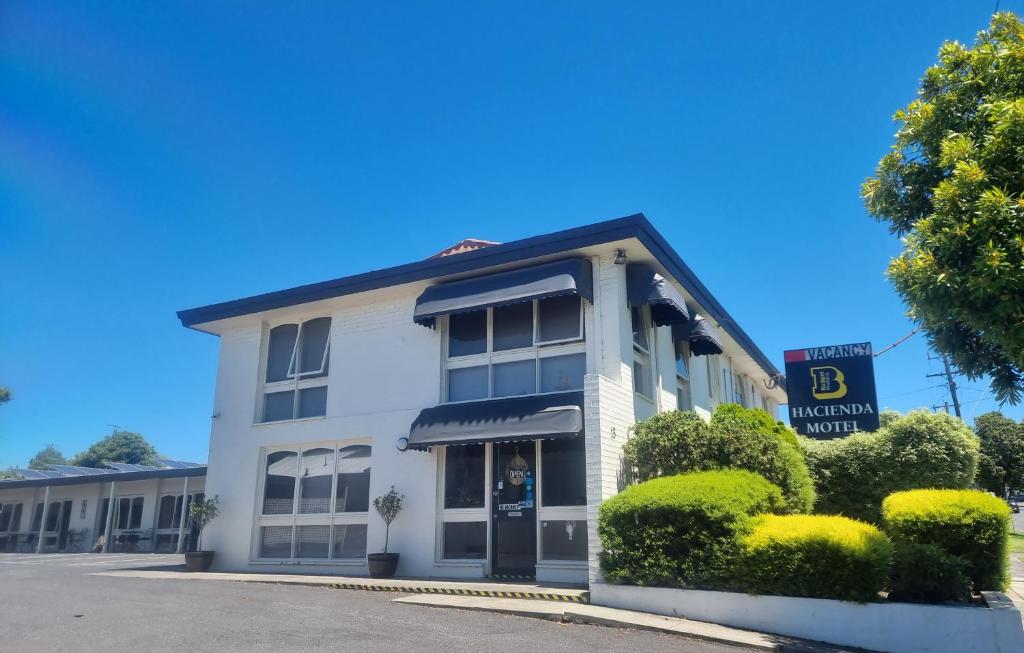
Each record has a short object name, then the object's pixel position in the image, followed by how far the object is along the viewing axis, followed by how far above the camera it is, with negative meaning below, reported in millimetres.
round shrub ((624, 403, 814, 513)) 10398 +835
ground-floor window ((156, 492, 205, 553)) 24234 -460
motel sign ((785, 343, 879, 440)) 16375 +2779
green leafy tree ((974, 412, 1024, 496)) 29531 +2256
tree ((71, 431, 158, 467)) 68312 +5408
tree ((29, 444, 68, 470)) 110144 +7911
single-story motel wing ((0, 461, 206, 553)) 24344 -132
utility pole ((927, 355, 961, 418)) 38562 +6878
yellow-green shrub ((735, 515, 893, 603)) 7332 -553
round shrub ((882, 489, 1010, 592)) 7926 -287
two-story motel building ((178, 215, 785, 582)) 11547 +2056
